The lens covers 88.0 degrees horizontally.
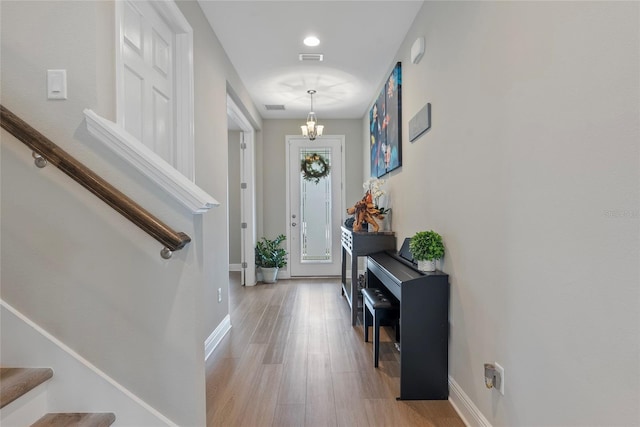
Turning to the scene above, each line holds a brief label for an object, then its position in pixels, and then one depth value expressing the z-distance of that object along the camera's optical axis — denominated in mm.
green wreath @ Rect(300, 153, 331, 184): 5504
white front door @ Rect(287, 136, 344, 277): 5520
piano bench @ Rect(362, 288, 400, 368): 2340
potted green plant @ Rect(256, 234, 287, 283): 5148
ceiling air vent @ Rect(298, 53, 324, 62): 3256
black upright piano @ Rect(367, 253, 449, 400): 1922
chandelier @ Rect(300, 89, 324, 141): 4230
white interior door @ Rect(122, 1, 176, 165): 1757
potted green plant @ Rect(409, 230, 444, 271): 2041
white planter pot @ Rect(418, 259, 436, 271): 2088
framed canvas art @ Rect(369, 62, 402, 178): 3074
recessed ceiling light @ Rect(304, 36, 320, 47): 2954
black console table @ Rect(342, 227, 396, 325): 3354
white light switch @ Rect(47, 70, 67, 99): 1334
